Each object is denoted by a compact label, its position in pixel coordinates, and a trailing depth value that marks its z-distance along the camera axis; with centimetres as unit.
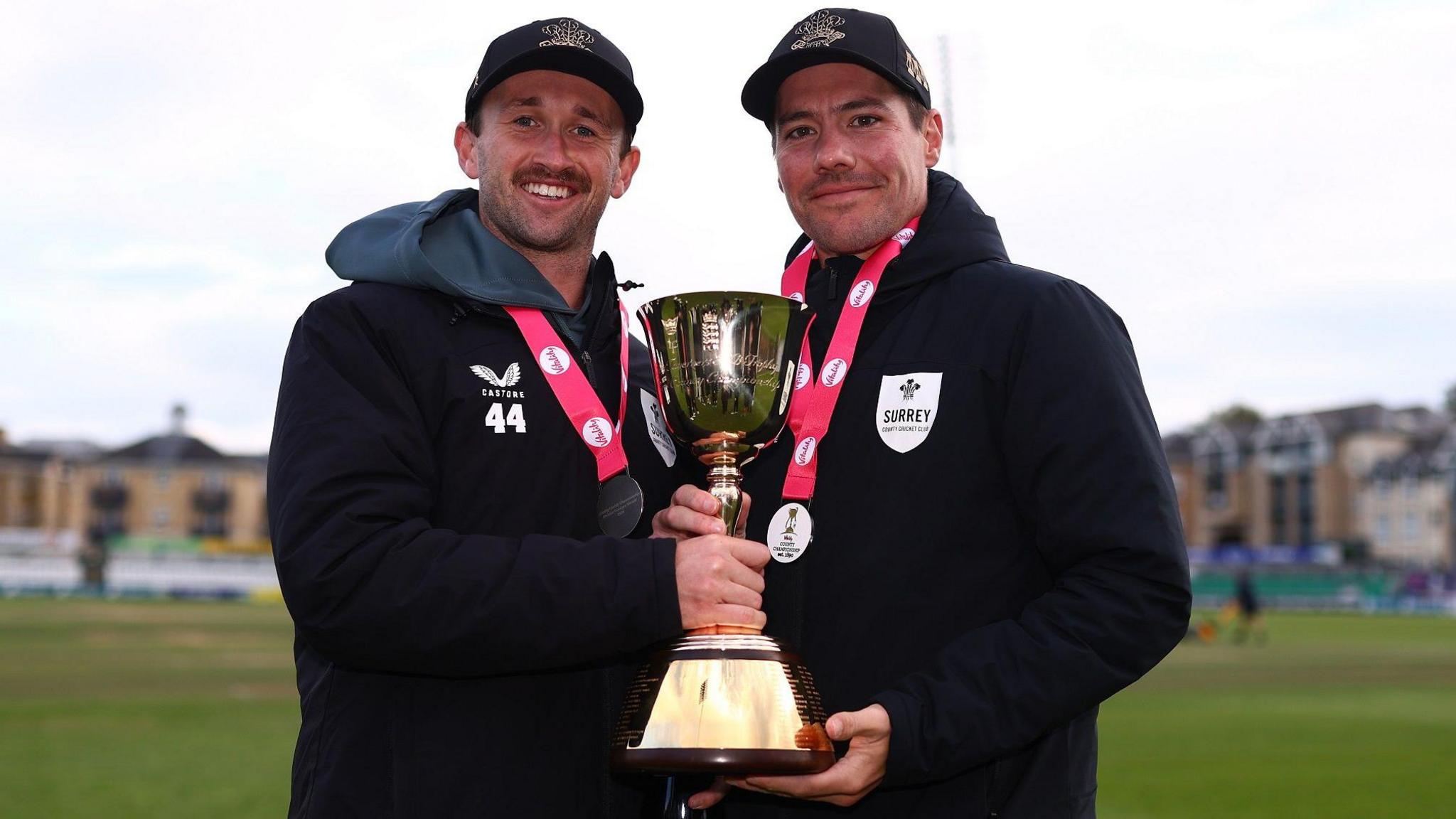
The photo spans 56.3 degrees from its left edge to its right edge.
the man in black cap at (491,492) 292
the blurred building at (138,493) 10150
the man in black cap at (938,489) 296
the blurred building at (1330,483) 7944
